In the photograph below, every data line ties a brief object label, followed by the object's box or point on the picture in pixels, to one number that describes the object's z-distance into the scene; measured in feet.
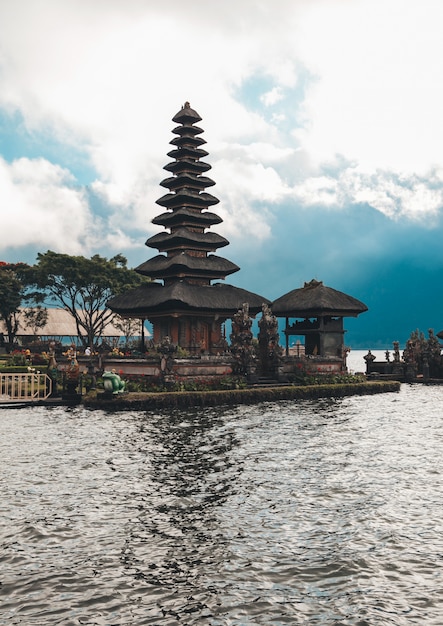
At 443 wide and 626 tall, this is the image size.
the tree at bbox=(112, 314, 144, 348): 290.44
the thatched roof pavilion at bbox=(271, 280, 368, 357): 177.74
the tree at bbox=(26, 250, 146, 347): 232.73
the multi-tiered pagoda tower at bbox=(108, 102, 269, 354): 176.45
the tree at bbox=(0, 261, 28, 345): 249.75
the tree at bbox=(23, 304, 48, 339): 271.08
